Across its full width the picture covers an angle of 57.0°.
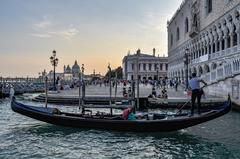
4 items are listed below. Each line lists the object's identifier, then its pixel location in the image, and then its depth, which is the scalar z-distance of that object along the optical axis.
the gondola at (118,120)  7.03
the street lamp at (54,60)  20.25
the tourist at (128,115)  7.57
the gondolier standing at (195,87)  7.22
